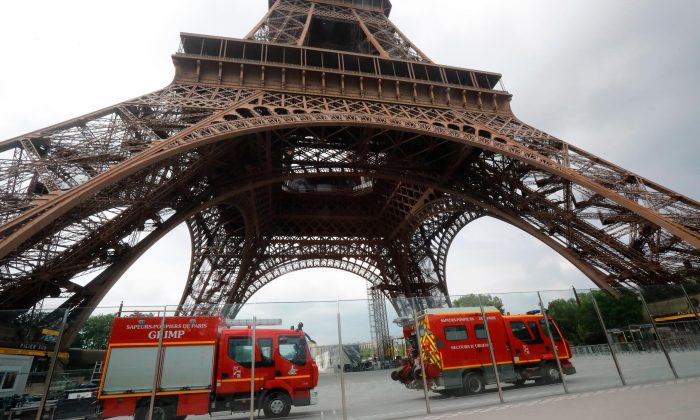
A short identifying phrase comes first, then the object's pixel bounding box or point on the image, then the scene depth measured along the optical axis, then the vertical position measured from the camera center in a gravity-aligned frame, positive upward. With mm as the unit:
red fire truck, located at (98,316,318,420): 6492 +29
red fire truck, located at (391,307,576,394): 8186 +2
